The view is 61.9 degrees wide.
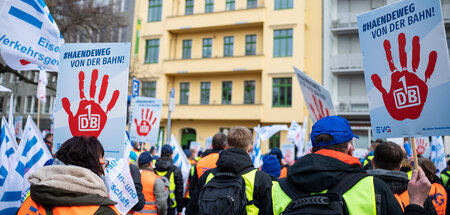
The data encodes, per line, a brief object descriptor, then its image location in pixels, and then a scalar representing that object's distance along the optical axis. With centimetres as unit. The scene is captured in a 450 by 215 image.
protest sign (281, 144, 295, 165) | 1072
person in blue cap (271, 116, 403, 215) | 209
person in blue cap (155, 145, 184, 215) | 625
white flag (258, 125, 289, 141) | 1234
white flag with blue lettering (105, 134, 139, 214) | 407
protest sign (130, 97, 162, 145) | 895
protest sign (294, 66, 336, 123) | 447
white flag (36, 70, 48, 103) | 813
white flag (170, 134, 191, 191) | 748
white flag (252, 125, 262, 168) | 831
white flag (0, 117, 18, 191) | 438
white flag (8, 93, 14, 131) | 512
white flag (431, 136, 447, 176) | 823
